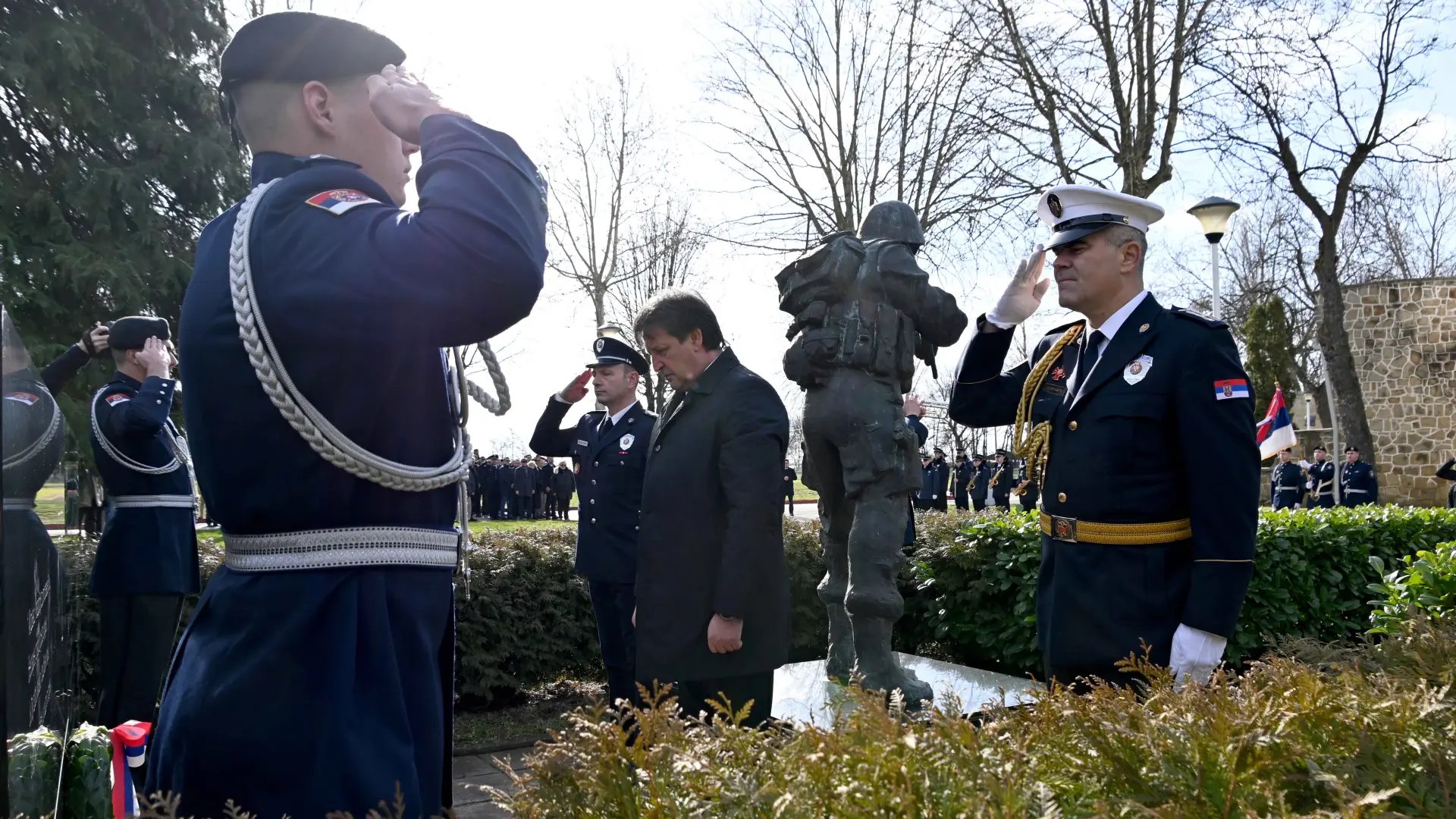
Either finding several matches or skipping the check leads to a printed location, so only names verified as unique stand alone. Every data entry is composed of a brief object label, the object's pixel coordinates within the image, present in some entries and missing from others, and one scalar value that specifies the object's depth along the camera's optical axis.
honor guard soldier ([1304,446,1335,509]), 23.09
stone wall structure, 26.16
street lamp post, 13.42
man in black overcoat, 3.64
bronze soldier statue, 4.98
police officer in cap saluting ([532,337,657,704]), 5.36
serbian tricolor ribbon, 3.46
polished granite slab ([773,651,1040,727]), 5.17
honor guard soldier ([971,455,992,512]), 30.72
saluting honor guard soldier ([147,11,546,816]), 1.55
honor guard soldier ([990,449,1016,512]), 25.03
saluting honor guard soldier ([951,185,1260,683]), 2.71
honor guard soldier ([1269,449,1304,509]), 21.83
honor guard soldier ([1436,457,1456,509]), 15.30
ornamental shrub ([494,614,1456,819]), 1.22
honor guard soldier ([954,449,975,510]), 31.91
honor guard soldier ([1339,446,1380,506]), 20.52
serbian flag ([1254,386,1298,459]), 11.81
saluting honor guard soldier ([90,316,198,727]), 5.11
